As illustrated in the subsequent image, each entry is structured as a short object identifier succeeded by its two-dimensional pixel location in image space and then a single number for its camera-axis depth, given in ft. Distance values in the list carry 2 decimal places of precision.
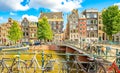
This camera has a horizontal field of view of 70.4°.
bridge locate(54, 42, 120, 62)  20.57
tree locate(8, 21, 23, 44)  72.20
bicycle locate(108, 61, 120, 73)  10.12
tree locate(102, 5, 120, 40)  54.68
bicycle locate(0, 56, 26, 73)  11.51
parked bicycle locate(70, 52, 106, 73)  11.07
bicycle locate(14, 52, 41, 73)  12.09
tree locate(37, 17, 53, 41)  75.56
